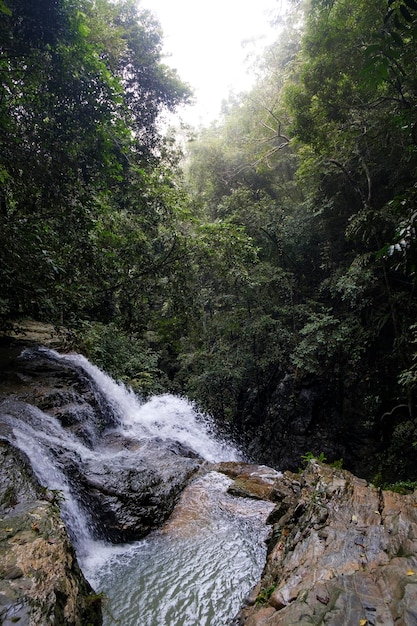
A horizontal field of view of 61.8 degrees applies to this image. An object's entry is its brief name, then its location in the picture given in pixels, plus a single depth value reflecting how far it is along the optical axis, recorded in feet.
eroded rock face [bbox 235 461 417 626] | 5.49
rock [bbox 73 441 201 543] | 14.43
